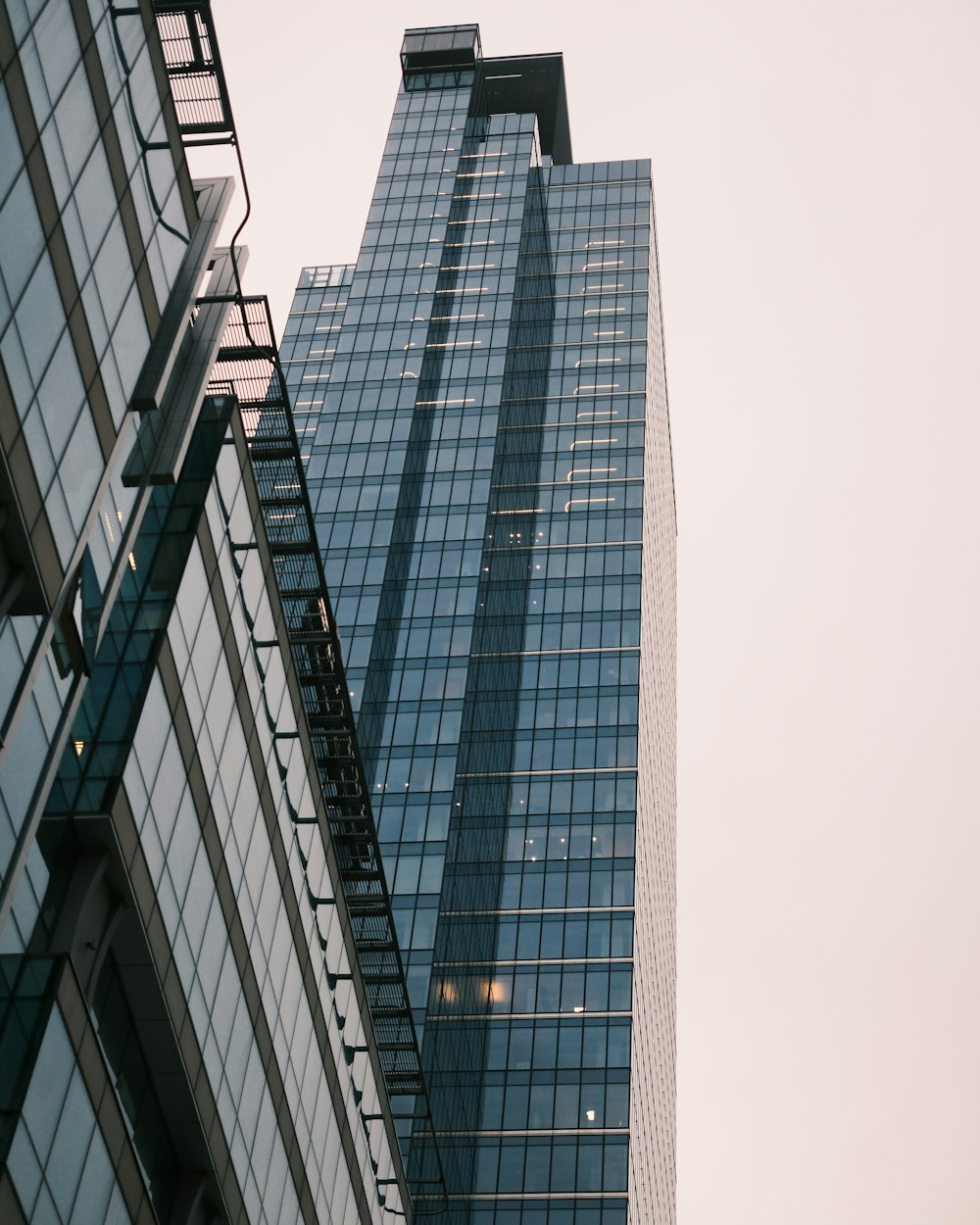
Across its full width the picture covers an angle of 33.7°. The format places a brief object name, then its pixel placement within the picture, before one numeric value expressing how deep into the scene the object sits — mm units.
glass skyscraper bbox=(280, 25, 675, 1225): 98875
